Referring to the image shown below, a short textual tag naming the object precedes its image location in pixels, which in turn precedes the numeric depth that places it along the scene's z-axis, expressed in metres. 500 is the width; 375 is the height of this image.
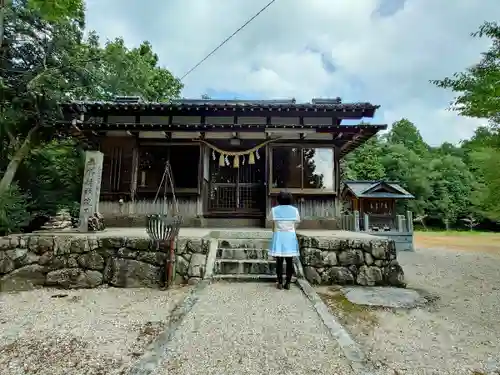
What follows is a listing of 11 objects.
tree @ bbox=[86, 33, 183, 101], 12.50
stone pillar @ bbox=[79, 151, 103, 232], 6.52
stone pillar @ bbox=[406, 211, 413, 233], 12.72
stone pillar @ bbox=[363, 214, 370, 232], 12.98
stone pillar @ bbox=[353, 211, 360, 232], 11.37
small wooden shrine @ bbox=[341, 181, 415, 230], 14.94
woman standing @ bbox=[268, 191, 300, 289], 4.65
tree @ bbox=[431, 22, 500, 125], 6.52
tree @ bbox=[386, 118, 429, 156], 39.38
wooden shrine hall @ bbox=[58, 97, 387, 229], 8.52
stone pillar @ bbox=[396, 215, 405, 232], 12.95
